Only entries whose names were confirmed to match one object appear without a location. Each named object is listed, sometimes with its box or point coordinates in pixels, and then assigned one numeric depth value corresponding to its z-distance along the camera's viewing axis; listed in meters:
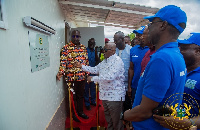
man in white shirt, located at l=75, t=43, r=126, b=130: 2.82
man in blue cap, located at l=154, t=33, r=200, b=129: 1.55
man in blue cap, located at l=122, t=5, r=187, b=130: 1.11
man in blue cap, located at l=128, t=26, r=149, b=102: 3.16
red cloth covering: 3.92
